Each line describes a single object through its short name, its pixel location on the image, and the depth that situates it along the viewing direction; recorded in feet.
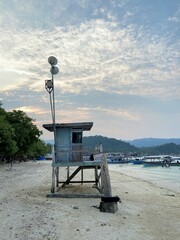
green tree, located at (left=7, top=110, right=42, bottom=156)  139.69
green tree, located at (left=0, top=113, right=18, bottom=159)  105.94
